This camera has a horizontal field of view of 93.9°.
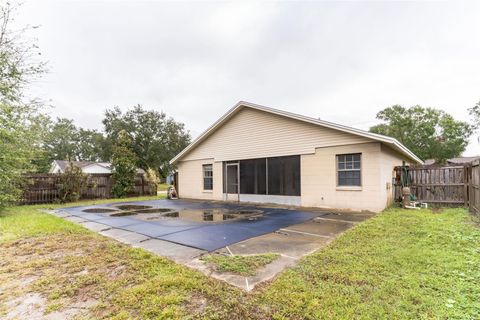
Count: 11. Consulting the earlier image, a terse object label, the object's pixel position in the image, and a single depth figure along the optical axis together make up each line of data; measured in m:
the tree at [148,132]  31.88
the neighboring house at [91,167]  30.79
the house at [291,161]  8.52
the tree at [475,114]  27.73
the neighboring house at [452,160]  26.67
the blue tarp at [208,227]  5.03
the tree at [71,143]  42.44
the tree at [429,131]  28.78
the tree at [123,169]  15.66
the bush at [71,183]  13.06
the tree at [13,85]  6.37
